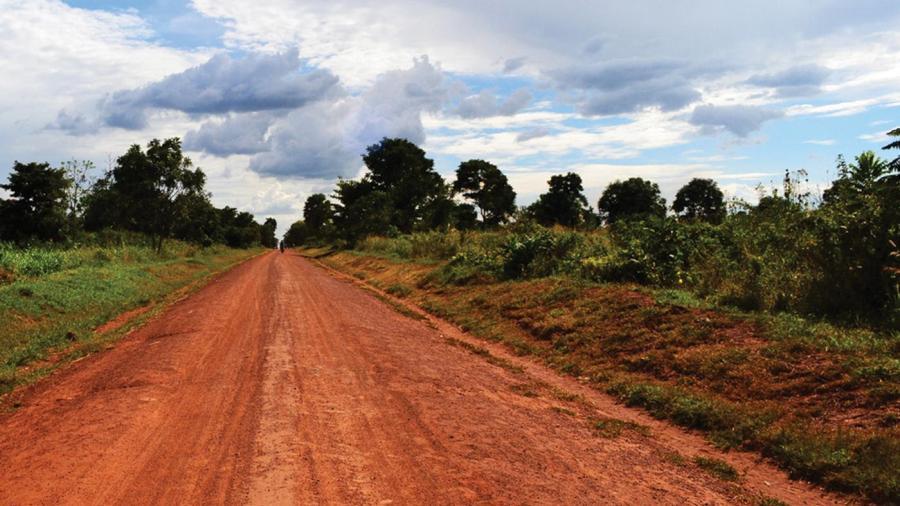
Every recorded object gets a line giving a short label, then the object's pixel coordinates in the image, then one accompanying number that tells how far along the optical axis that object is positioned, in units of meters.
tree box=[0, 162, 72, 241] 35.09
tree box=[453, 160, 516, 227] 69.12
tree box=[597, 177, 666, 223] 61.69
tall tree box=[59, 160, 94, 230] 39.91
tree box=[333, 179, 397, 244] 52.19
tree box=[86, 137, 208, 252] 38.00
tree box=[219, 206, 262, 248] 89.56
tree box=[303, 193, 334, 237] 92.95
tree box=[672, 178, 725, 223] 57.12
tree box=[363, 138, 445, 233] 59.94
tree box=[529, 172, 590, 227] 63.84
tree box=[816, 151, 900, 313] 9.54
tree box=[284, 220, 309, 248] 132.88
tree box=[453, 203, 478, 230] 63.58
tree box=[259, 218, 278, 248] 144.75
